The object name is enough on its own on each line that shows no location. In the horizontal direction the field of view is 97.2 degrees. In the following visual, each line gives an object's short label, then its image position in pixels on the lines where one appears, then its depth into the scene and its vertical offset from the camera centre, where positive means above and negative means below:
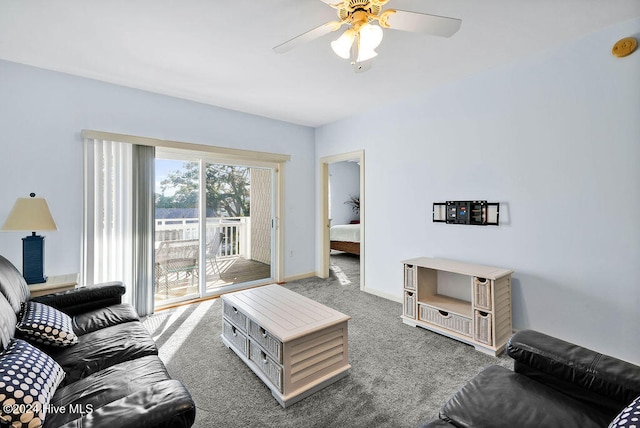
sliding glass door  3.62 -0.16
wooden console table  2.41 -0.87
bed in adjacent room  6.24 -0.55
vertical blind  2.96 -0.02
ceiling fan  1.53 +1.07
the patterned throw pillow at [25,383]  0.96 -0.65
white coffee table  1.81 -0.90
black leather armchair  1.10 -0.79
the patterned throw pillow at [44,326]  1.56 -0.63
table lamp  2.25 -0.08
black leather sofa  0.98 -0.72
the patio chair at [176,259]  3.62 -0.57
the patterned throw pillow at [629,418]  0.79 -0.59
